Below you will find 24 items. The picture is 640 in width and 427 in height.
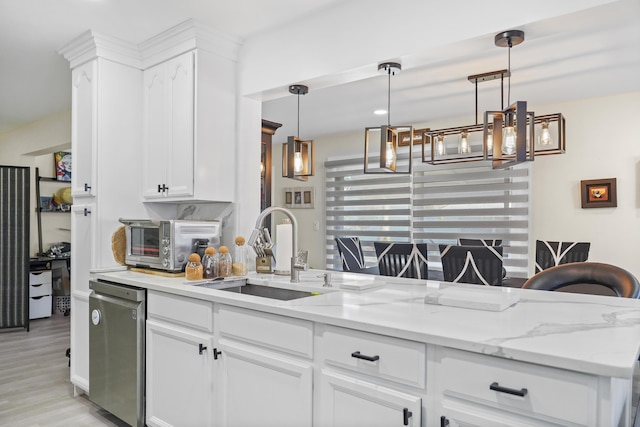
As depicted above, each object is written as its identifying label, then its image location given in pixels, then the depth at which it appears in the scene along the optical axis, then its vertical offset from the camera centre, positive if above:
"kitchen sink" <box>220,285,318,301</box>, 2.38 -0.46
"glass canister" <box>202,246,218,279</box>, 2.62 -0.33
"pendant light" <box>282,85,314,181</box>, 3.41 +0.39
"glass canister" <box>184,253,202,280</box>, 2.56 -0.35
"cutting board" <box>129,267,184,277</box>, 2.71 -0.40
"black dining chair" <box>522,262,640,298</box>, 1.97 -0.33
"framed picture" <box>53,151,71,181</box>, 6.57 +0.63
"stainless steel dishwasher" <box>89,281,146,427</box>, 2.45 -0.82
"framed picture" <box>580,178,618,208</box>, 4.19 +0.17
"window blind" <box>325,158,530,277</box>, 4.80 +0.03
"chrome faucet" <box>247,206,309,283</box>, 2.38 -0.18
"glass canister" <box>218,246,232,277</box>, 2.64 -0.32
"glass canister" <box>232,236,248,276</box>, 2.69 -0.32
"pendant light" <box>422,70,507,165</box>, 3.47 +0.63
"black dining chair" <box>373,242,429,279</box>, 3.71 -0.43
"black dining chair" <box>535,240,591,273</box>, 3.65 -0.36
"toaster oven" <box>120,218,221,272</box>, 2.70 -0.20
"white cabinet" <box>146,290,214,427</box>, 2.12 -0.77
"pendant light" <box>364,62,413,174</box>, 3.02 +0.42
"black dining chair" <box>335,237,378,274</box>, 4.59 -0.50
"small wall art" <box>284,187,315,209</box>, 6.52 +0.18
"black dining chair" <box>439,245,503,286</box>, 3.13 -0.39
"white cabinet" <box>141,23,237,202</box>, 2.81 +0.60
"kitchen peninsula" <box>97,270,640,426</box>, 1.18 -0.49
